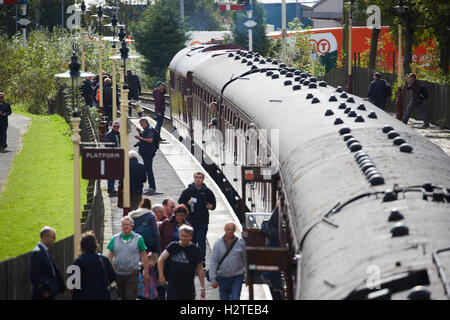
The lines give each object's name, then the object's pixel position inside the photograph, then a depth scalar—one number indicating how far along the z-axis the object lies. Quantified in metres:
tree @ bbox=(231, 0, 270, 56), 62.53
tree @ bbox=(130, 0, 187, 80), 61.62
